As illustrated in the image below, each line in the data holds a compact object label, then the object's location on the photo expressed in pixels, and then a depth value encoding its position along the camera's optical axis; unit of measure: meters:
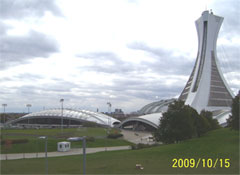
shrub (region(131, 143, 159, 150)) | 25.64
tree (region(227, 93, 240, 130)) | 20.23
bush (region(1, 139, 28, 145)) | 27.28
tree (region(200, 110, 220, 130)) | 34.42
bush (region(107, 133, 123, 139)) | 38.42
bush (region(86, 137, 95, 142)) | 31.75
